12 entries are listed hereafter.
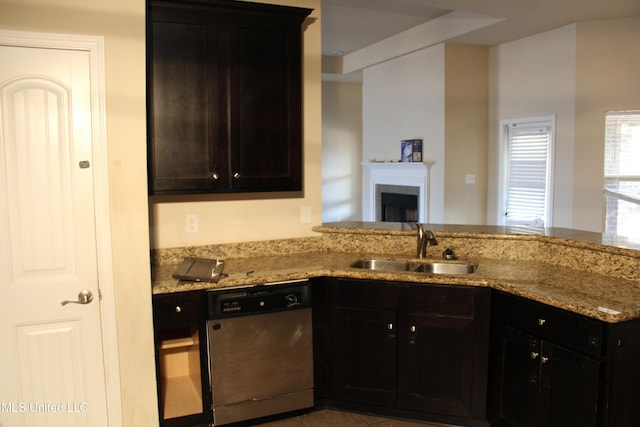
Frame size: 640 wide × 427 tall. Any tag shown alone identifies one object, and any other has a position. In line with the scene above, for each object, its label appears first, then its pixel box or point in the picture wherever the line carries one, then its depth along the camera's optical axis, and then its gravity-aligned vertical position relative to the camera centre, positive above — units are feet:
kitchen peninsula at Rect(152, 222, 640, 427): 7.25 -2.51
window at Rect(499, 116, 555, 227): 18.65 +0.02
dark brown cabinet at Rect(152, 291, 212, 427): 8.74 -3.30
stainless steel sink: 10.40 -1.98
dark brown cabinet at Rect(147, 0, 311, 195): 9.30 +1.49
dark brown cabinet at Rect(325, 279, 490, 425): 9.12 -3.29
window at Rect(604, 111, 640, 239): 16.90 +0.01
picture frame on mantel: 21.29 +0.97
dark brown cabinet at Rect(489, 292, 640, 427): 7.07 -3.00
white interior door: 7.66 -1.01
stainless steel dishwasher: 8.98 -3.27
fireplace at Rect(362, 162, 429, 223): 21.57 -0.90
